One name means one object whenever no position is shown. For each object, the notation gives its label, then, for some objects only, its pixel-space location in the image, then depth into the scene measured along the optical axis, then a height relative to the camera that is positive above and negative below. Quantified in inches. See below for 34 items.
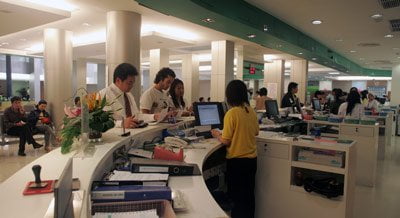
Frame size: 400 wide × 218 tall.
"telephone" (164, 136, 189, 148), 99.3 -17.9
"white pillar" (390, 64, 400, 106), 553.3 +12.8
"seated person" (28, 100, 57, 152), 278.4 -34.8
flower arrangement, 72.3 -8.5
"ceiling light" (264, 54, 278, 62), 471.8 +55.4
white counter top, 42.8 -17.2
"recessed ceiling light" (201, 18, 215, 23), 190.5 +45.6
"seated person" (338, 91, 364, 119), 229.8 -10.3
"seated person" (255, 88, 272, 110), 319.3 -6.6
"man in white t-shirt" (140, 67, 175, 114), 136.4 -2.0
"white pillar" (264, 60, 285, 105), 496.1 +22.7
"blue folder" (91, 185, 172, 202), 51.1 -18.5
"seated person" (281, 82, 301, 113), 267.7 -7.7
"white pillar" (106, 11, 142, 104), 207.0 +34.6
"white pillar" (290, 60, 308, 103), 484.7 +25.9
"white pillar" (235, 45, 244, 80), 419.0 +39.2
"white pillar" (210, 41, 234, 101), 330.3 +26.2
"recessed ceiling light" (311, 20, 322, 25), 255.1 +61.2
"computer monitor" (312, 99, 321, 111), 339.3 -14.0
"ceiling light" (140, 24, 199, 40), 276.9 +57.6
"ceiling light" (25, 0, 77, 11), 196.0 +57.0
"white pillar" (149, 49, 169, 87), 422.6 +42.0
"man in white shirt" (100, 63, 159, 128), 104.7 -1.1
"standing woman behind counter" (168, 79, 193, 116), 157.2 -2.6
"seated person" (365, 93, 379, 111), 351.1 -13.4
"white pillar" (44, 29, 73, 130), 292.0 +16.5
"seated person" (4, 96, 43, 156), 258.2 -34.8
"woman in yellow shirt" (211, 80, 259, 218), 108.7 -20.5
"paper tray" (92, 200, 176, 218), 49.4 -20.1
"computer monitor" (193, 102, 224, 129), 130.7 -10.8
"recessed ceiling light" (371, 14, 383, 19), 223.1 +58.9
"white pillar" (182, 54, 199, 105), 507.8 +24.8
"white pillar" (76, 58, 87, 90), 634.8 +34.7
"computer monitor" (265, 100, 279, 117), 205.6 -11.9
